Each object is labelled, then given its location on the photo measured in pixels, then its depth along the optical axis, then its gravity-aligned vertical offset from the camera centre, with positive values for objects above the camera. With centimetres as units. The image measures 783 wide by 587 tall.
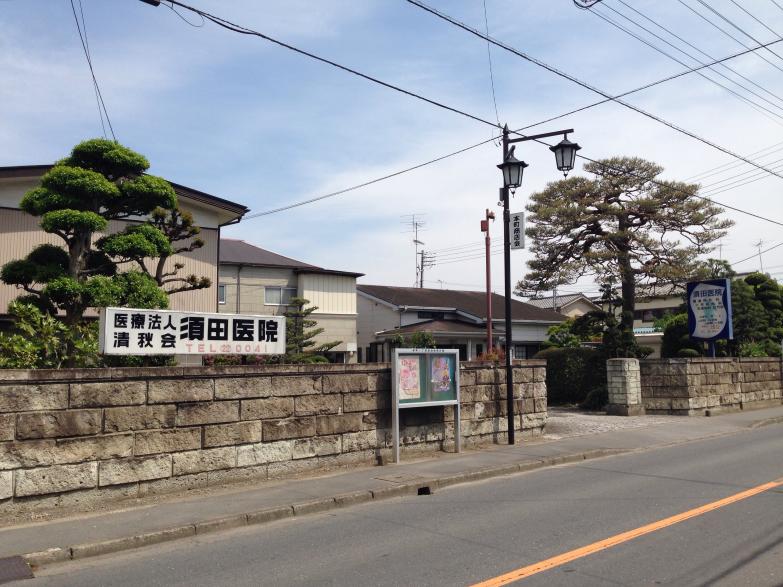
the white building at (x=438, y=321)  3616 +294
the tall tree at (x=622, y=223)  2759 +599
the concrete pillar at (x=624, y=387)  2139 -42
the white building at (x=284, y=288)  3028 +394
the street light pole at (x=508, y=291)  1453 +174
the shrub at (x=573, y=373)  2491 +2
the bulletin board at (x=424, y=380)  1225 -8
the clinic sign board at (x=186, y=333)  959 +65
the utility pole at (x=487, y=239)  2958 +619
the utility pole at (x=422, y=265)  7438 +1180
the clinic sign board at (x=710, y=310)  2252 +204
